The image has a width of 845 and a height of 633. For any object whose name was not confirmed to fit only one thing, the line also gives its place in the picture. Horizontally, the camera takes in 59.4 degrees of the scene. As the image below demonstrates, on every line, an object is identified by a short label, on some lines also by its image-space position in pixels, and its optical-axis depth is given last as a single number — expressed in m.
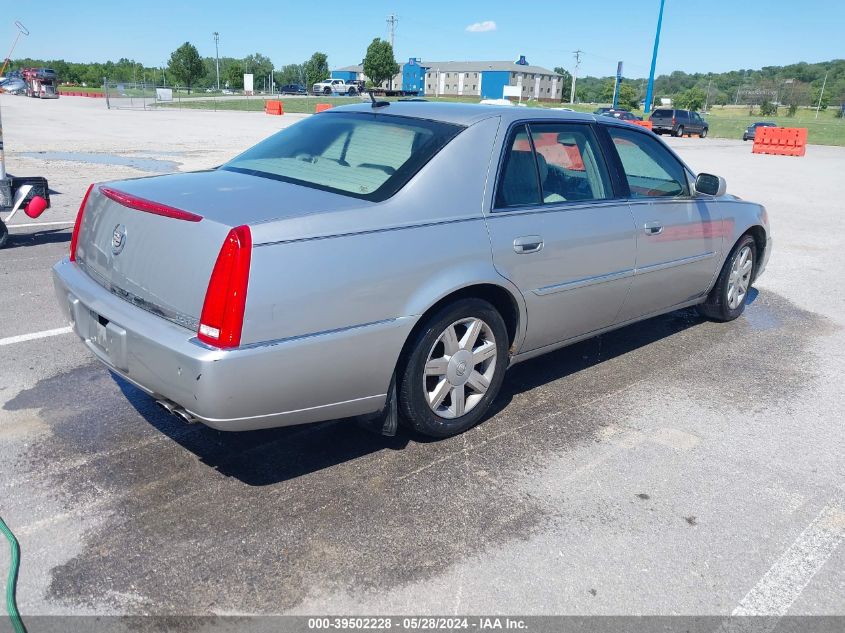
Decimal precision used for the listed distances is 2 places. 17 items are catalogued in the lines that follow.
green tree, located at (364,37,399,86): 93.56
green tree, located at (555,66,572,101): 150.50
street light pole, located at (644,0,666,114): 42.00
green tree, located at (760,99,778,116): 90.29
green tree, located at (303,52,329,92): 108.62
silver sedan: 2.92
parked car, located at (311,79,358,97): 79.55
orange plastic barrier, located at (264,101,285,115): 42.97
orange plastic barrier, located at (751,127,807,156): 29.64
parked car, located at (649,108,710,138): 41.47
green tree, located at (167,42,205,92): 85.94
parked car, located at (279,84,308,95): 87.31
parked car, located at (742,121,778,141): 40.85
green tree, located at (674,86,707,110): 107.24
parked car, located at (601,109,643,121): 36.57
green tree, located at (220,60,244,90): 104.06
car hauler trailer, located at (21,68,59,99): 50.19
